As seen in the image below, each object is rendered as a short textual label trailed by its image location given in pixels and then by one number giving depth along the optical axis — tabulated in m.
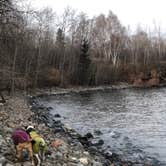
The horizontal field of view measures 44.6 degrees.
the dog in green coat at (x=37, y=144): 7.42
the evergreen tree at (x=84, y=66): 44.74
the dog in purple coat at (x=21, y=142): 7.28
